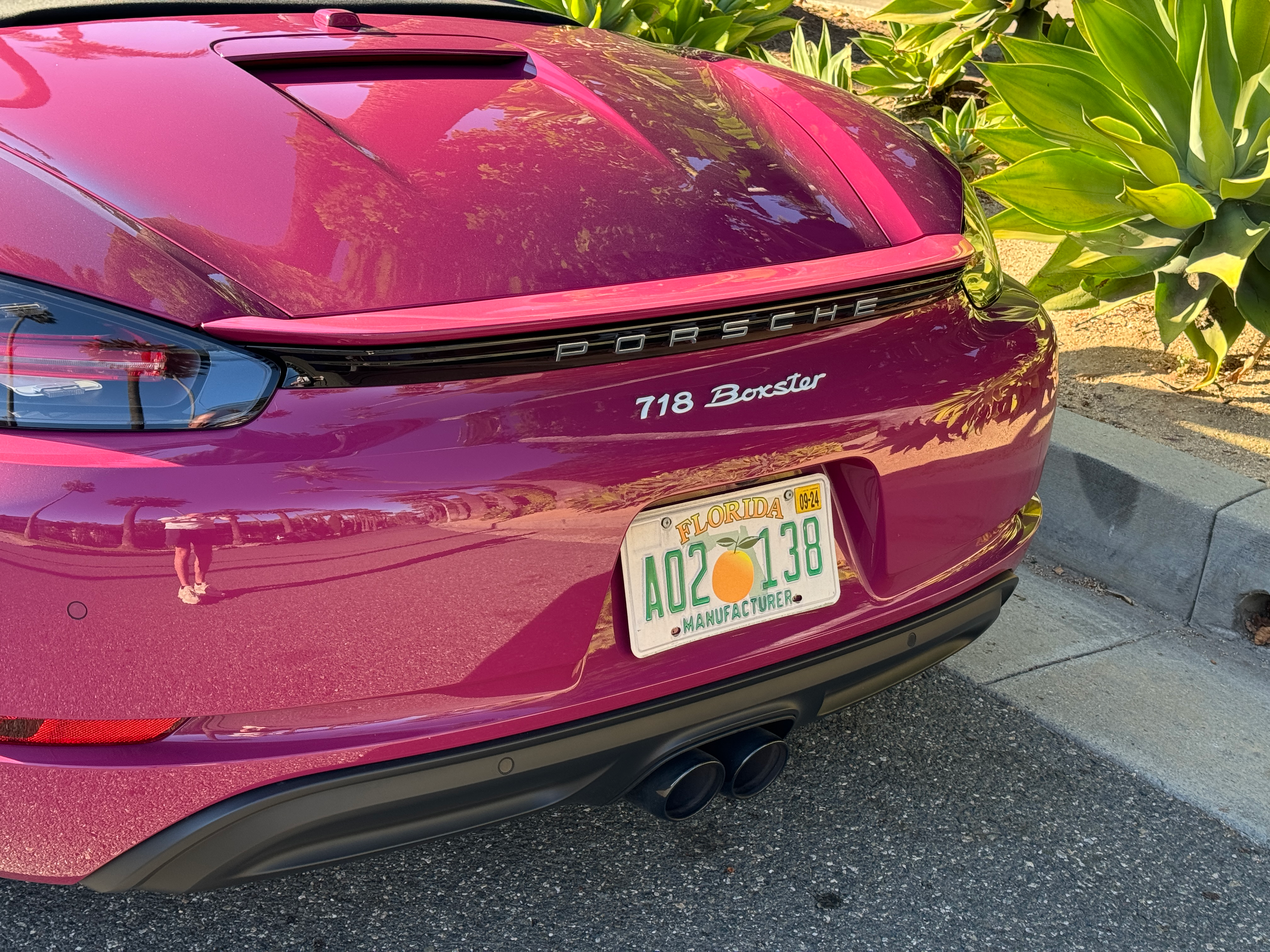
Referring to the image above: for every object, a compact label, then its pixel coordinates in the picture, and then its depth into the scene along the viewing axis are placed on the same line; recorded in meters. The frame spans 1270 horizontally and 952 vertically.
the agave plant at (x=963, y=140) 5.17
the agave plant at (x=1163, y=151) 3.32
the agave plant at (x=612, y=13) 4.76
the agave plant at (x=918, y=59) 5.52
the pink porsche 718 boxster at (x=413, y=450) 1.48
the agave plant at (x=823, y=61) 5.39
